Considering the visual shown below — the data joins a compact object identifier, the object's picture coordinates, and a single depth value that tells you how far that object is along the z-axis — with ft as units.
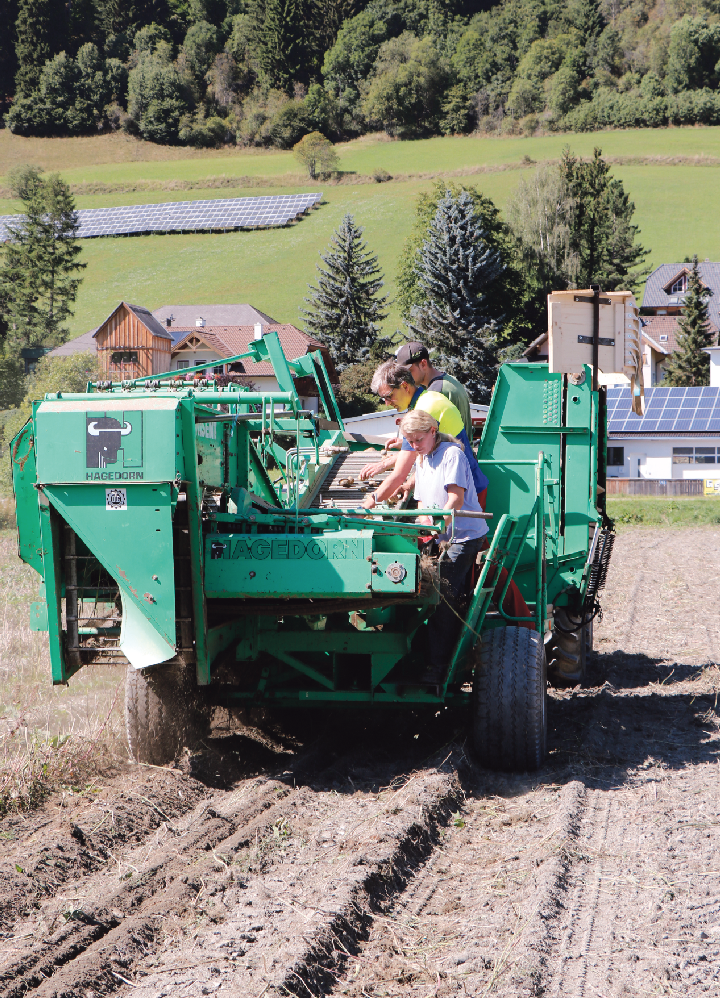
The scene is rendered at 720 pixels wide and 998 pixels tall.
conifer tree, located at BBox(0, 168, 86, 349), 219.82
